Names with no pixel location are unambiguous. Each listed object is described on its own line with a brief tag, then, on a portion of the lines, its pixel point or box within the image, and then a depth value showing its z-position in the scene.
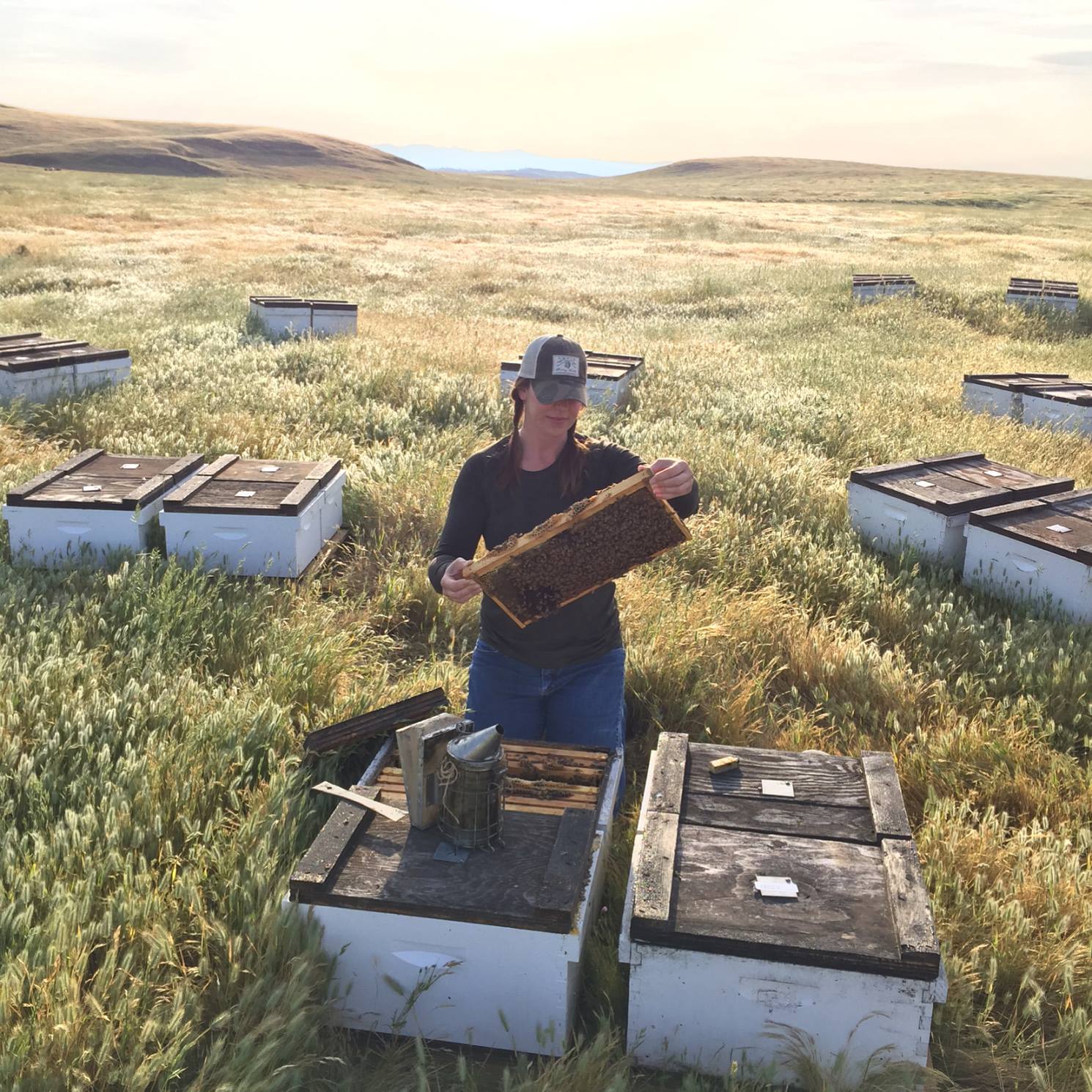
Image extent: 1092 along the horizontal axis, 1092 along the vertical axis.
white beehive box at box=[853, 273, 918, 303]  22.33
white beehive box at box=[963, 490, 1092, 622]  6.46
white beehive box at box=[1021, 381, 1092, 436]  11.36
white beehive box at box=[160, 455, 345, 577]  6.62
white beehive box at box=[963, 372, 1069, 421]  12.11
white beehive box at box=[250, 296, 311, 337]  16.62
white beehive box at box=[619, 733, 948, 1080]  2.94
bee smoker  3.38
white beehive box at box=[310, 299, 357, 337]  16.58
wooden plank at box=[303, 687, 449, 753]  4.43
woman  4.62
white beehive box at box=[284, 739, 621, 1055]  3.10
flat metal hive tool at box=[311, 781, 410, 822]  3.66
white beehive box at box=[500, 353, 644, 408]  11.91
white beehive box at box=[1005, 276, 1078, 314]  20.83
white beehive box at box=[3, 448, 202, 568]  6.78
